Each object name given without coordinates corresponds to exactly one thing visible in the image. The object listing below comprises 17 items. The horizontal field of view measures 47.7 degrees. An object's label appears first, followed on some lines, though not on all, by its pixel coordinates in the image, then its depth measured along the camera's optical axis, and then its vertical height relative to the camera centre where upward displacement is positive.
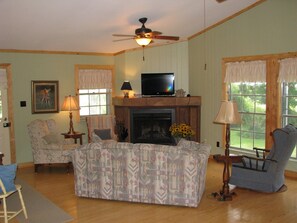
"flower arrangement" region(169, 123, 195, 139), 7.71 -0.87
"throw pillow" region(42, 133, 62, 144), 7.06 -0.94
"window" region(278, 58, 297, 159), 6.31 +0.04
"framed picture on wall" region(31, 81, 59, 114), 7.71 -0.05
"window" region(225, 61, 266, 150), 6.97 -0.12
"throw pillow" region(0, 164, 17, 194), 4.09 -0.99
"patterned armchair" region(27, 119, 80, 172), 6.91 -1.13
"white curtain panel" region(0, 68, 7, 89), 7.23 +0.34
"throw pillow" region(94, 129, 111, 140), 7.84 -0.93
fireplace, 8.27 -0.79
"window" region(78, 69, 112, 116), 8.50 +0.07
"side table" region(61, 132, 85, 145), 7.72 -0.95
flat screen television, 8.38 +0.21
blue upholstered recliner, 5.27 -1.25
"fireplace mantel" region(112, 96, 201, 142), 8.09 -0.31
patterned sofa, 4.71 -1.13
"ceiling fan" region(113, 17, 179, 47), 5.64 +0.98
